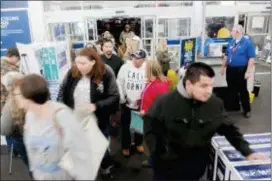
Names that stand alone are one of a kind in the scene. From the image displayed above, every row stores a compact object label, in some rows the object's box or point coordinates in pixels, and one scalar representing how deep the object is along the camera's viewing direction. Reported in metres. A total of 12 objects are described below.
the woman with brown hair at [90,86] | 2.01
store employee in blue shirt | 3.75
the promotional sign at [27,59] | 2.72
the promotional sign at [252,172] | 1.45
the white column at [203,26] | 6.68
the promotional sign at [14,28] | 4.77
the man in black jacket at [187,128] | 1.45
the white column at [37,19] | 6.98
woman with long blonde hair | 2.34
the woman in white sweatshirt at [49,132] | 1.37
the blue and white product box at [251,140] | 1.71
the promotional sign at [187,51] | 4.21
